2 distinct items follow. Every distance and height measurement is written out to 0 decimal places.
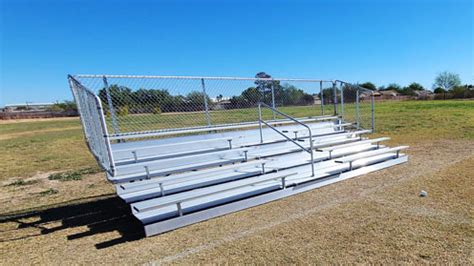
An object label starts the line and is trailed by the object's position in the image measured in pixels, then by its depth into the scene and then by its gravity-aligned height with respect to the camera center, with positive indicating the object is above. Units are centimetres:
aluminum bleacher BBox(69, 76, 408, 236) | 345 -110
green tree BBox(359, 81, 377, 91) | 8082 +158
